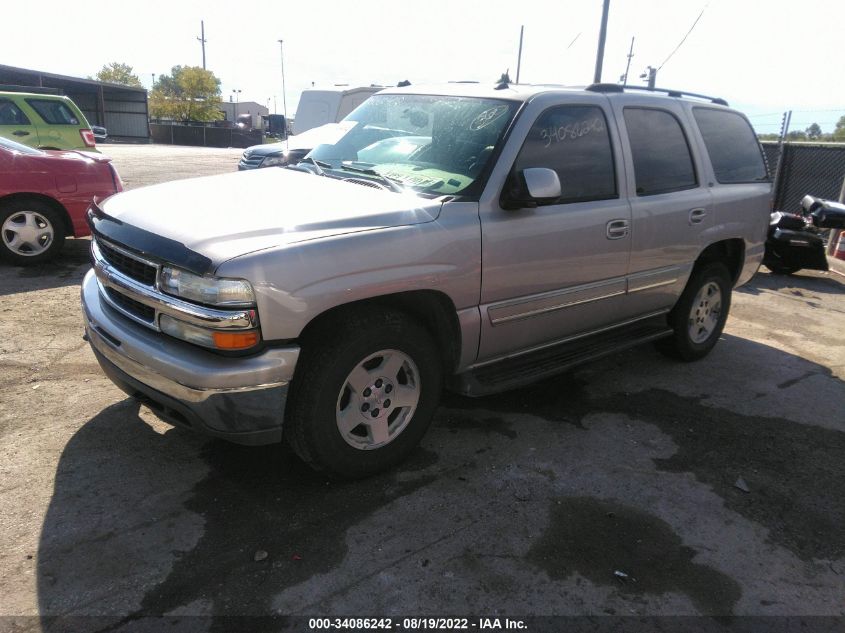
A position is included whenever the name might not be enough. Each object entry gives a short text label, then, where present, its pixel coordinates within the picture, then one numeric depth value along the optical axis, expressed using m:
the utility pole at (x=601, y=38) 15.41
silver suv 2.77
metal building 45.28
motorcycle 9.03
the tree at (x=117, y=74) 88.62
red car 6.86
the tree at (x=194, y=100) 66.06
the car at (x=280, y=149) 11.53
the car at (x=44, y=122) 11.84
